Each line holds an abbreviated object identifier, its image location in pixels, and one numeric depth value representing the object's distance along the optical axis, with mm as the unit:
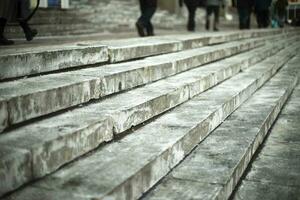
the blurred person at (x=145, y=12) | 7578
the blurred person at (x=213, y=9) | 11797
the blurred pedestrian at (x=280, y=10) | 16875
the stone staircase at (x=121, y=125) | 1966
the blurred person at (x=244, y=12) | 12070
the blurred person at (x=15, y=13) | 4906
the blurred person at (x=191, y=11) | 10594
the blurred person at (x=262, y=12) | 13500
